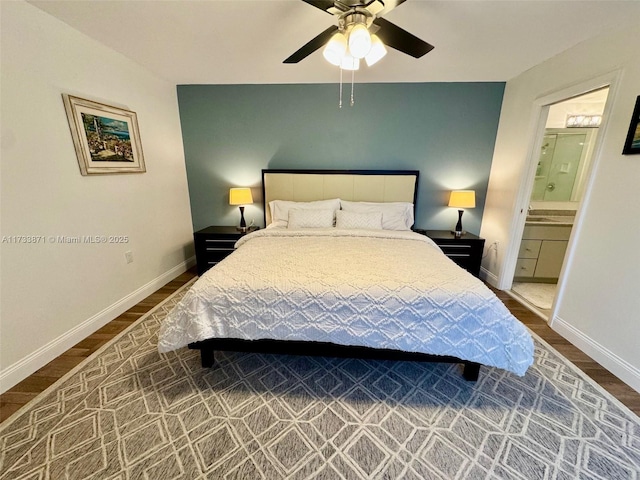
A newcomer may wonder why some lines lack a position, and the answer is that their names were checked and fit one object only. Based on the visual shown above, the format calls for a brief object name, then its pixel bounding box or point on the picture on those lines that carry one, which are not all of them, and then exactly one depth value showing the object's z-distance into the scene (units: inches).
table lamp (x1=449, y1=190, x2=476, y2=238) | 122.3
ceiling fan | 52.2
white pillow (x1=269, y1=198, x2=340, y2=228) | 123.5
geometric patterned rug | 48.0
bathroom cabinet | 118.9
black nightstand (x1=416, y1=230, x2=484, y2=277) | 121.4
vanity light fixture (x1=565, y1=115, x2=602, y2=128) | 124.3
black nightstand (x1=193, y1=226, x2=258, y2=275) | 126.6
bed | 59.0
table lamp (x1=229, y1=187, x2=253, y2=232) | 128.8
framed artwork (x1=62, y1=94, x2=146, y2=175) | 78.7
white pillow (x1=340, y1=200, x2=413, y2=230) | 121.6
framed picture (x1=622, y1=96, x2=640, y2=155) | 66.4
